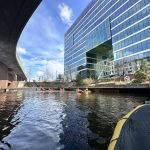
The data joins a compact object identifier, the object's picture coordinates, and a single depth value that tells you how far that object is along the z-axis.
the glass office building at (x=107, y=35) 44.21
